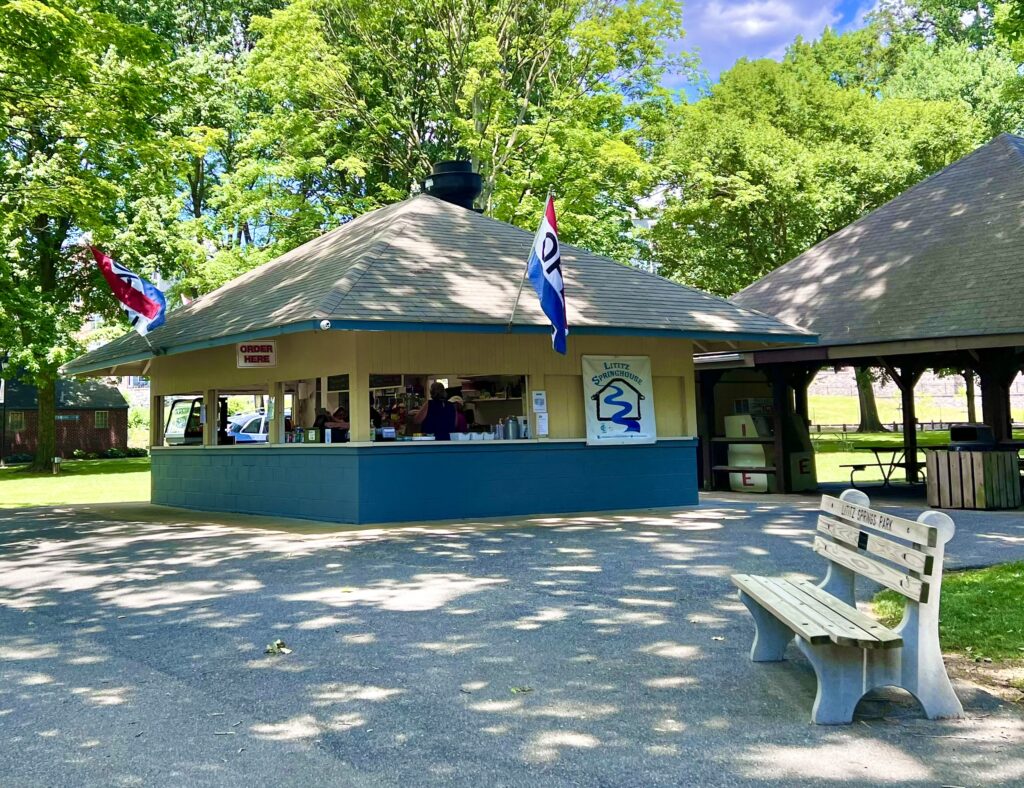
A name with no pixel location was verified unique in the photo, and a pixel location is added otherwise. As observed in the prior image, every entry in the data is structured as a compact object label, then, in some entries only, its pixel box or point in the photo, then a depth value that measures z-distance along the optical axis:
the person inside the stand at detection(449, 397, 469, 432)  14.13
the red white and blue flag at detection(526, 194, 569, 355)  12.08
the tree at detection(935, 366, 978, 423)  28.81
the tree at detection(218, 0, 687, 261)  28.56
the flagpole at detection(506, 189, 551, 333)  13.04
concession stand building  13.18
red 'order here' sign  14.82
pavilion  15.57
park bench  4.49
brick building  49.78
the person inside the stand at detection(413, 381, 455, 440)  13.82
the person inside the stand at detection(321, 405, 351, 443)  13.79
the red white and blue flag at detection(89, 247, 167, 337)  15.33
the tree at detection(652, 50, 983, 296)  31.50
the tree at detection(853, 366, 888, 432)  48.72
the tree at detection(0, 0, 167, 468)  14.05
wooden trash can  14.44
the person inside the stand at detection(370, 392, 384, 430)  14.09
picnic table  18.74
